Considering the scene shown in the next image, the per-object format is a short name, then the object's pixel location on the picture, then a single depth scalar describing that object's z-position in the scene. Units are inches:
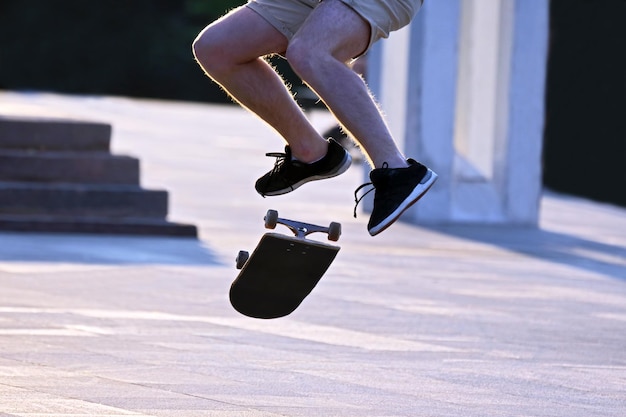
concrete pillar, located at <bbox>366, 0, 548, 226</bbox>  1135.0
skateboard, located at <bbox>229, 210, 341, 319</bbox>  439.5
